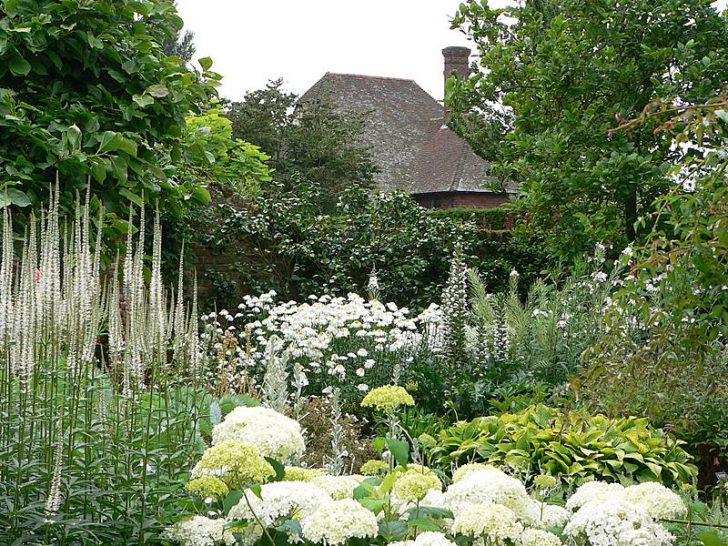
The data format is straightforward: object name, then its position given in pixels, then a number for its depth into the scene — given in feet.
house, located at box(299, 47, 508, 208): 78.95
